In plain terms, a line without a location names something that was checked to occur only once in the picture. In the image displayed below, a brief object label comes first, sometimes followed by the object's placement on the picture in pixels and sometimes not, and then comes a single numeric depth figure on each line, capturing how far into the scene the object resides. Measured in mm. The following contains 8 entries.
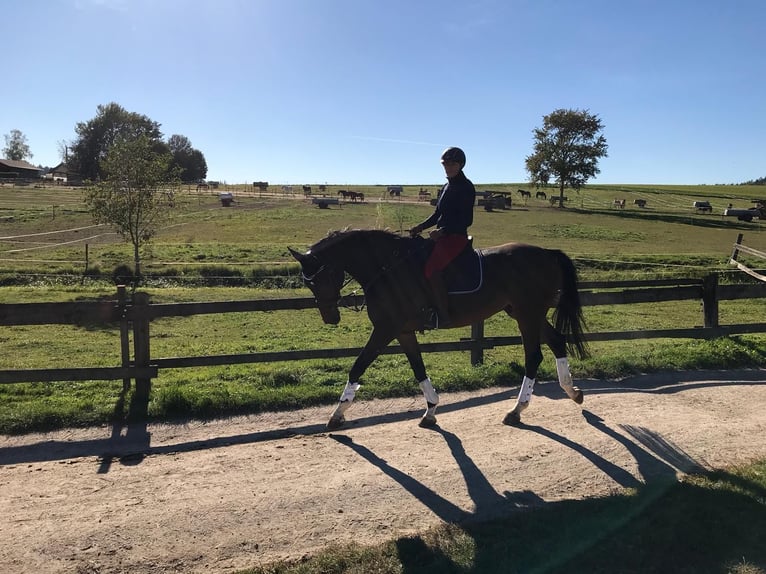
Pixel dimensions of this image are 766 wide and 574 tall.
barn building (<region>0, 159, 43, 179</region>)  100169
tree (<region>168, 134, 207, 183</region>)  109950
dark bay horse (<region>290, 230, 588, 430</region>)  6578
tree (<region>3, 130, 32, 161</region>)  140862
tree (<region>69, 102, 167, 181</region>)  96188
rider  6484
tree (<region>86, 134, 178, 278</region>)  25891
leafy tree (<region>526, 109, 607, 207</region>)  67562
